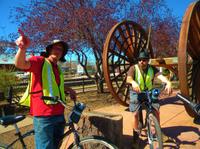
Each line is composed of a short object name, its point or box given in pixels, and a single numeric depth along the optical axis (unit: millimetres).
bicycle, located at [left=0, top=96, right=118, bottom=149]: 2095
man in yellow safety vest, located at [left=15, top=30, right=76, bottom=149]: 2085
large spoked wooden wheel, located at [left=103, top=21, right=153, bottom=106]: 5700
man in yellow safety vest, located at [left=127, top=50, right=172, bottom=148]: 3090
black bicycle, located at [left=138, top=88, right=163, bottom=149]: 2628
